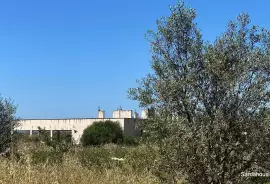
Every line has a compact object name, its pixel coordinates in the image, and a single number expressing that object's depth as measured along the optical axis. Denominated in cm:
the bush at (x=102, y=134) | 5403
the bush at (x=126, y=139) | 4888
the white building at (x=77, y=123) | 6681
